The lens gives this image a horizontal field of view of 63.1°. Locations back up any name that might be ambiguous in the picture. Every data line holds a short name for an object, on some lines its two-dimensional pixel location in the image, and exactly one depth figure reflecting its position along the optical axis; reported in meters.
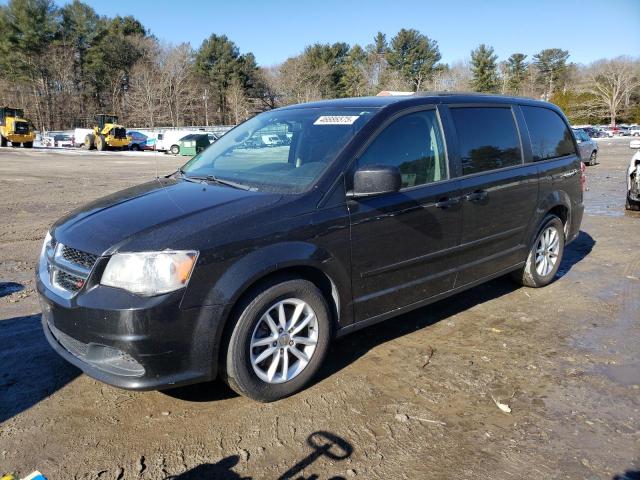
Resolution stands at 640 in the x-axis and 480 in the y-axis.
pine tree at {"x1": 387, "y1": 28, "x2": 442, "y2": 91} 78.75
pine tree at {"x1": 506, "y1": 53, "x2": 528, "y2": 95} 91.31
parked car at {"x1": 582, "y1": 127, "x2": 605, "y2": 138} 60.33
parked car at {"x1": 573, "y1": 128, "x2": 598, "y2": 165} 21.56
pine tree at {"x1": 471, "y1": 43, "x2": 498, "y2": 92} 79.38
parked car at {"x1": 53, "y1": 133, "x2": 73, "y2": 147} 46.06
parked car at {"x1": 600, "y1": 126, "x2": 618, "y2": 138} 65.70
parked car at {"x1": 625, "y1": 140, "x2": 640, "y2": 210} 10.07
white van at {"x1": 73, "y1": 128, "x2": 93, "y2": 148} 44.94
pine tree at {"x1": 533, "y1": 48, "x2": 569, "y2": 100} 97.25
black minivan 2.80
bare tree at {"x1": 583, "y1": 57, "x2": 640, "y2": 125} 81.25
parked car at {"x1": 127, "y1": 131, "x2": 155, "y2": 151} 41.66
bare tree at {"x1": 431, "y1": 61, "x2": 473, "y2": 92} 72.75
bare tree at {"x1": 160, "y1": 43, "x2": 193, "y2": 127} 65.56
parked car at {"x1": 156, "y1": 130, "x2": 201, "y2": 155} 39.16
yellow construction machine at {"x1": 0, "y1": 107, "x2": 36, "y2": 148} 37.75
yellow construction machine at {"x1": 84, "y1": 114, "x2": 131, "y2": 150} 38.84
